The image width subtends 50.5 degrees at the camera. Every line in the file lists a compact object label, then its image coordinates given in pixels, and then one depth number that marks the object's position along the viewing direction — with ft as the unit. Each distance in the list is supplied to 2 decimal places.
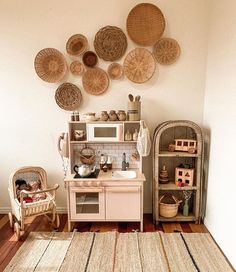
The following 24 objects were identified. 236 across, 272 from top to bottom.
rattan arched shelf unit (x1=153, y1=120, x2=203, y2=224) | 9.84
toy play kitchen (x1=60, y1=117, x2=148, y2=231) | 9.43
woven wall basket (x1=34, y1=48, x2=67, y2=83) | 10.11
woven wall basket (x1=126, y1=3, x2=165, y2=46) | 9.74
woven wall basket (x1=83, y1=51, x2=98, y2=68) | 10.12
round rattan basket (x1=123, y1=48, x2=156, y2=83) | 10.06
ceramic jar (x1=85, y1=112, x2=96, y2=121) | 9.84
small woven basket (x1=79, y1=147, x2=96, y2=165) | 10.64
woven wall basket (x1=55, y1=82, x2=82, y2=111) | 10.34
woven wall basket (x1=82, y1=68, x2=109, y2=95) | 10.23
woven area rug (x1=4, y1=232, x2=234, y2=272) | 7.69
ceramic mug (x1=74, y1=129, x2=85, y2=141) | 10.04
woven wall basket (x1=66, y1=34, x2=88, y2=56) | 10.01
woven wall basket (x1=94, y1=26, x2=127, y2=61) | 9.93
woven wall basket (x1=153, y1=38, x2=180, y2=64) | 9.98
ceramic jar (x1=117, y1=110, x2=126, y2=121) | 9.87
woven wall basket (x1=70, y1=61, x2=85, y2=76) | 10.22
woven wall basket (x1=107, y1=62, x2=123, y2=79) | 10.21
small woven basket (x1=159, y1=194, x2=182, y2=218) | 10.25
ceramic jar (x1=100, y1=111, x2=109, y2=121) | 9.91
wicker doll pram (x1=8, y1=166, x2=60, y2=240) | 9.10
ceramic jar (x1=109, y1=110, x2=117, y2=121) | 9.90
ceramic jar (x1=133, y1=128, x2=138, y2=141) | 9.96
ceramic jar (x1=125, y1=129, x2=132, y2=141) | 10.00
